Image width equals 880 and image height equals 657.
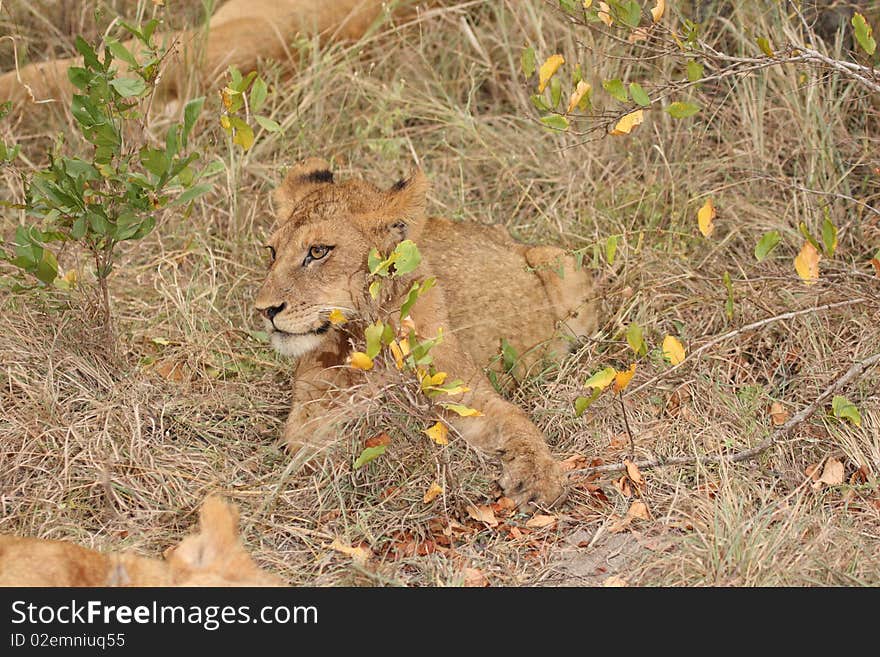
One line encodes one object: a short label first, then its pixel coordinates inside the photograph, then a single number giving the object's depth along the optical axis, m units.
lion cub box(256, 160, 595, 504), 8.68
